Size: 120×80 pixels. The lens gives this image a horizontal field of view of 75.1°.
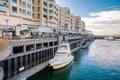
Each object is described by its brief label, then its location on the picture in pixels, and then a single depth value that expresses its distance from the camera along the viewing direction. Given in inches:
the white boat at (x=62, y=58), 672.9
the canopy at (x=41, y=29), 779.3
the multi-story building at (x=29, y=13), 794.9
